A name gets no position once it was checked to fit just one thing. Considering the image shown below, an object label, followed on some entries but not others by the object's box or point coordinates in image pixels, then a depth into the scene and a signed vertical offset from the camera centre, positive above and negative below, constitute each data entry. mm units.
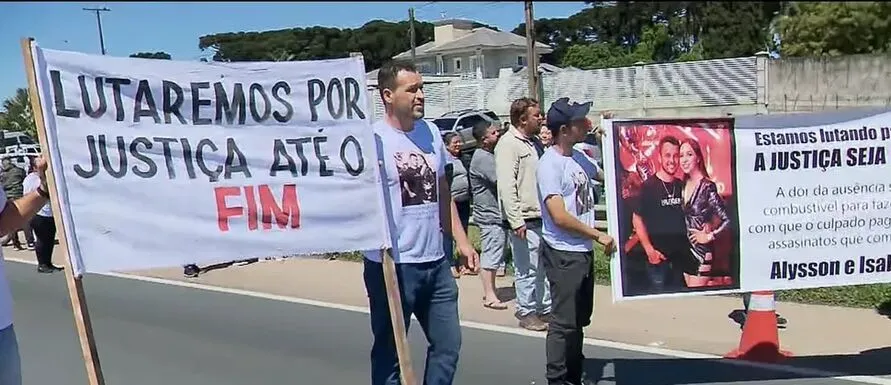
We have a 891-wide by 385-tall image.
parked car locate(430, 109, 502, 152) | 18283 -891
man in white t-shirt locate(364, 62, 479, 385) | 4328 -685
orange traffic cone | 6117 -1839
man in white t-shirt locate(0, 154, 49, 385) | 3551 -676
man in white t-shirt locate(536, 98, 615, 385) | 5117 -947
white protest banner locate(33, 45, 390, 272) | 3877 -257
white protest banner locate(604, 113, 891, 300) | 5461 -902
